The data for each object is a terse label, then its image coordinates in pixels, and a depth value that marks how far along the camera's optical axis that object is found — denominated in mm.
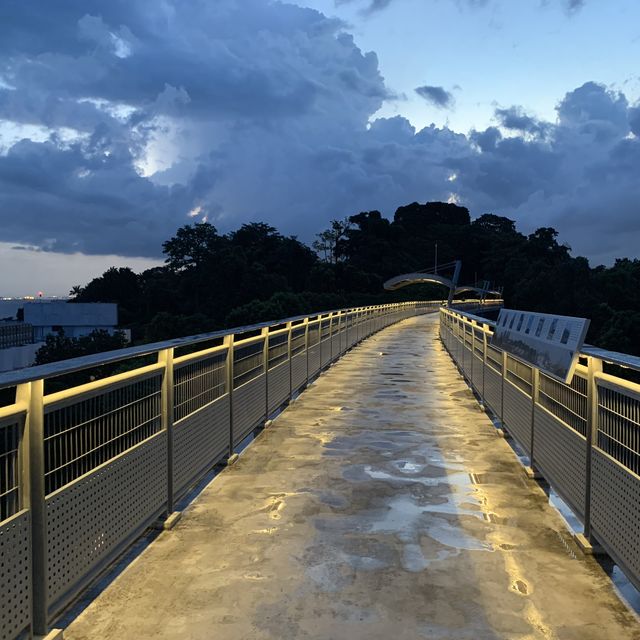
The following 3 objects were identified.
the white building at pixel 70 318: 97062
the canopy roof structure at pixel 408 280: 92438
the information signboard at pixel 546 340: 4691
